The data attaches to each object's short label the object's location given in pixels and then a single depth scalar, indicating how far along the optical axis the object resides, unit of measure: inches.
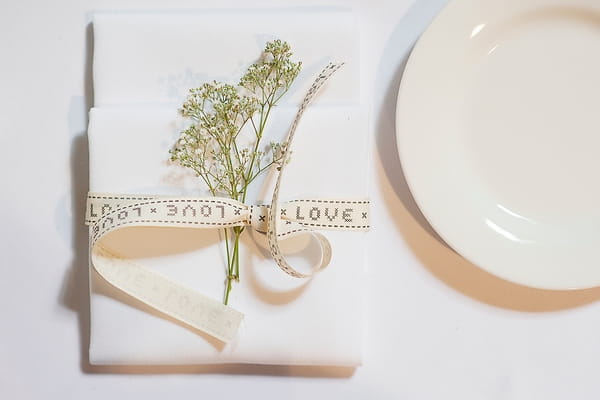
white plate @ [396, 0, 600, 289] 29.4
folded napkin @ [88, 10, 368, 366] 29.5
